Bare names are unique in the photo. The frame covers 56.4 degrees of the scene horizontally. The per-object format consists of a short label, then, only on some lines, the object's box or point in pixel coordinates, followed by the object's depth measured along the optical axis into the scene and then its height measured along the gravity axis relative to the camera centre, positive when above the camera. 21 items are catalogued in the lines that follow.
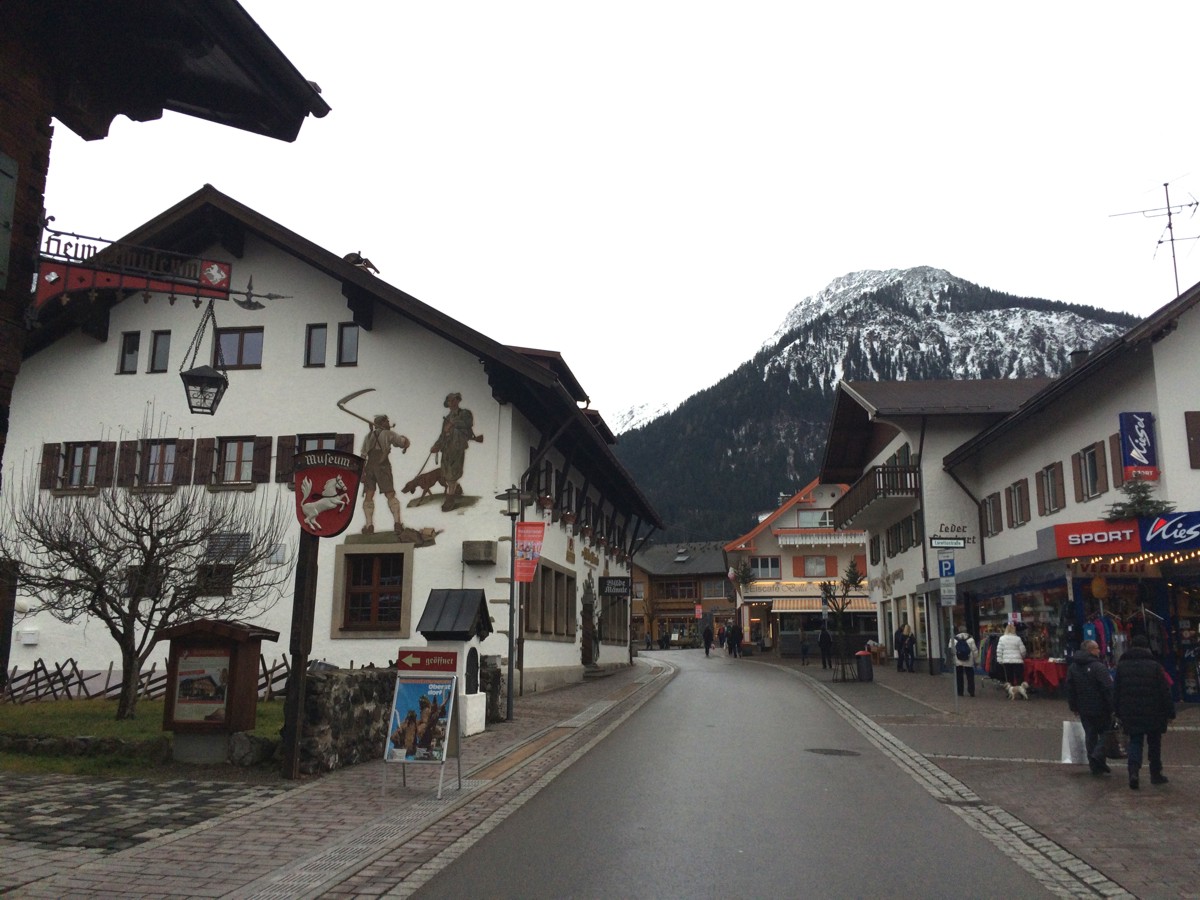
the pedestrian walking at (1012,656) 23.19 -0.03
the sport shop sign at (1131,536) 20.50 +2.22
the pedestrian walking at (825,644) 38.28 +0.30
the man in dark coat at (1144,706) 11.47 -0.52
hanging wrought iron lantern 13.66 +3.18
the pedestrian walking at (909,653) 36.09 +0.03
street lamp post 18.72 +2.30
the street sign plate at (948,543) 21.44 +2.11
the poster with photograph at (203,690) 12.50 -0.44
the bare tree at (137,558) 15.33 +1.29
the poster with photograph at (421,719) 11.02 -0.67
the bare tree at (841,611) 30.61 +1.26
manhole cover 14.47 -1.26
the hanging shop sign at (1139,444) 23.25 +4.33
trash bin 30.42 -0.38
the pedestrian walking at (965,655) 24.47 -0.02
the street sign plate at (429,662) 11.54 -0.11
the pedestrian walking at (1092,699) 12.38 -0.48
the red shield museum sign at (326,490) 12.16 +1.73
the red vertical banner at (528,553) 22.08 +1.92
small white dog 23.33 -0.75
